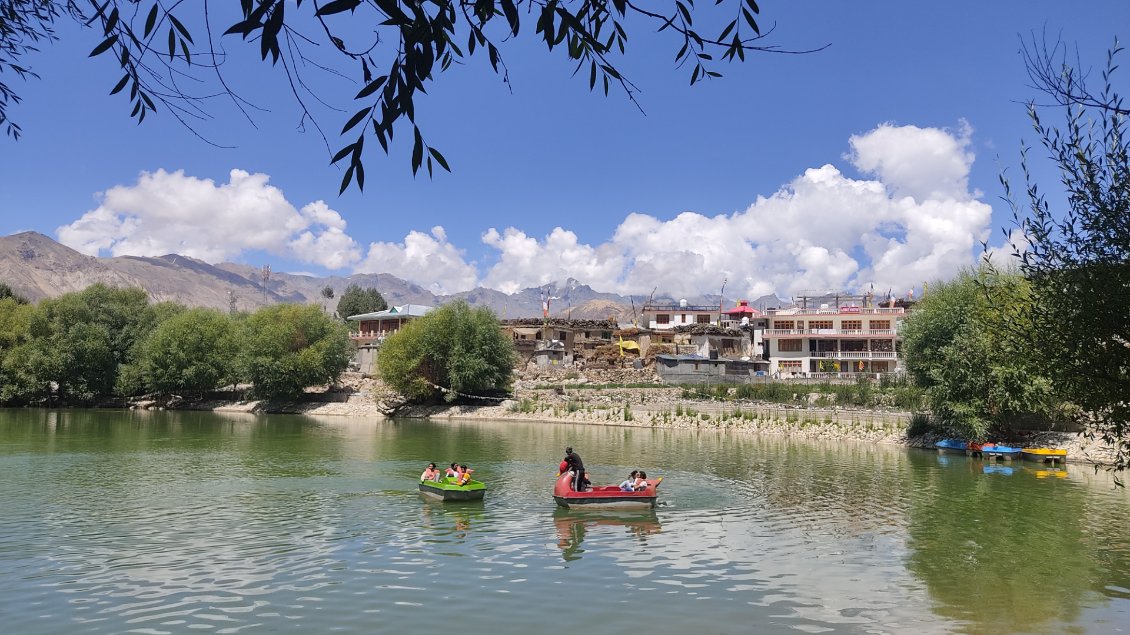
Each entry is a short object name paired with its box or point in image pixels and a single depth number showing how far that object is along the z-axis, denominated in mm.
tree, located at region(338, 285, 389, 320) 154500
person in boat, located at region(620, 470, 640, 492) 23653
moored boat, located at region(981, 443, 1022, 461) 38156
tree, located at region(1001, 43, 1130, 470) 9539
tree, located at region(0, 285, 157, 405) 73250
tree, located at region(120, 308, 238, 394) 75562
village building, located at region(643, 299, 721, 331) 121750
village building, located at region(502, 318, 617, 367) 101500
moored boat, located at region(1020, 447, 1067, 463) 36312
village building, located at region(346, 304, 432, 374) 114000
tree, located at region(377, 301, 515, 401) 70938
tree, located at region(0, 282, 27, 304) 98600
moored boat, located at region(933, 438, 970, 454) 41125
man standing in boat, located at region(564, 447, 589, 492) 23812
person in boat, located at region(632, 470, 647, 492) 23562
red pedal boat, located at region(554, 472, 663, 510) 22984
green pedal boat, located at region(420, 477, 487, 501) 24219
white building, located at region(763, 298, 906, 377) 84750
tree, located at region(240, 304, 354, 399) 75438
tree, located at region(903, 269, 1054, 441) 36953
